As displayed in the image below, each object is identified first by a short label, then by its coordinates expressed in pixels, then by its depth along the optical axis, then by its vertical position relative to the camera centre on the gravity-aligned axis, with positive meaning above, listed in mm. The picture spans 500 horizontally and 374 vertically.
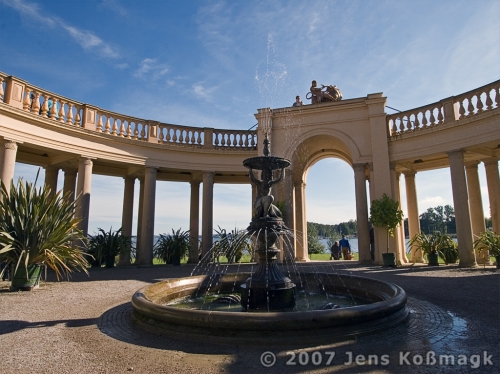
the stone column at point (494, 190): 14973 +2230
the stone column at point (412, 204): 17734 +1897
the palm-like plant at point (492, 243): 12077 -221
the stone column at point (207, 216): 17188 +1247
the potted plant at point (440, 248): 14766 -486
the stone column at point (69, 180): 16531 +3107
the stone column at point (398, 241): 15031 -151
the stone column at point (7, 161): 11000 +2759
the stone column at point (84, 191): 13586 +2118
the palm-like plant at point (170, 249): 17234 -527
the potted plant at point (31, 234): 8484 +167
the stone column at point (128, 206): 17625 +1881
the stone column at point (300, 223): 18359 +917
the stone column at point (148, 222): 15836 +861
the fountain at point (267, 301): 4219 -1130
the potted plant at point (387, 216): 14125 +966
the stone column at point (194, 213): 18806 +1591
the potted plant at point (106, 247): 14836 -358
